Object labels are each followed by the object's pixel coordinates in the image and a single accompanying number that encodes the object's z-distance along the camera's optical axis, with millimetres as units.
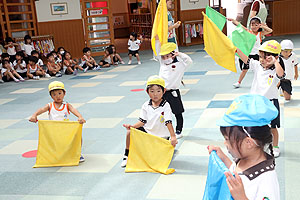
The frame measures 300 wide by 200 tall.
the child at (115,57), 13203
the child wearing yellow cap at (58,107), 4883
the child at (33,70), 11867
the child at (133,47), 13055
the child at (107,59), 13036
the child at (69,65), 12171
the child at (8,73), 11641
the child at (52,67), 12055
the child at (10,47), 12297
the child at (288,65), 6665
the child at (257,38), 6827
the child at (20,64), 11844
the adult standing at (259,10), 8805
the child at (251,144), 1856
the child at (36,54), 12209
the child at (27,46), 12613
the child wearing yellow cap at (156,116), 4414
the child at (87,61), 12734
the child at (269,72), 4168
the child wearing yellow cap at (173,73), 5465
